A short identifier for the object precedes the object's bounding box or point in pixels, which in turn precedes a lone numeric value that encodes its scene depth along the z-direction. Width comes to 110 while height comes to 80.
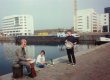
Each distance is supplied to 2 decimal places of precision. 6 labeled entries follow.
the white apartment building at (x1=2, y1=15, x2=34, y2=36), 79.38
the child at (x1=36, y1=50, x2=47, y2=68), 6.12
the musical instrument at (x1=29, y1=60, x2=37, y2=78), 4.85
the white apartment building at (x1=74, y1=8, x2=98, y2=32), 72.01
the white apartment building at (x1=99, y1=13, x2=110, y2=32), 68.56
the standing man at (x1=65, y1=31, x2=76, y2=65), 6.18
